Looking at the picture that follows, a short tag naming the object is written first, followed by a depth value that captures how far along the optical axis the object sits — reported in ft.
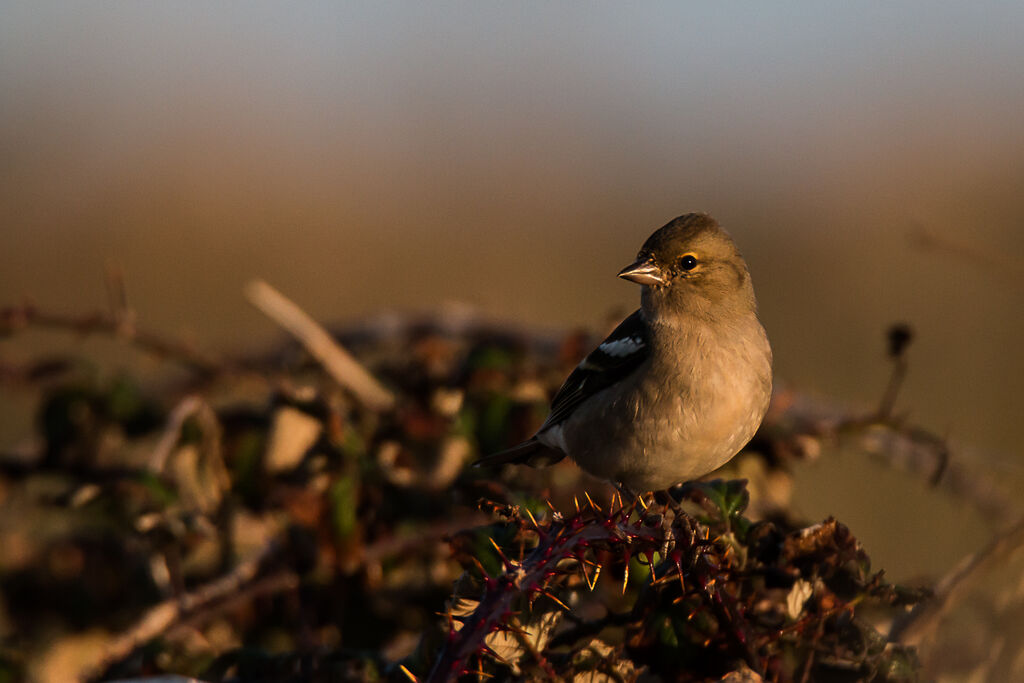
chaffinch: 21.84
